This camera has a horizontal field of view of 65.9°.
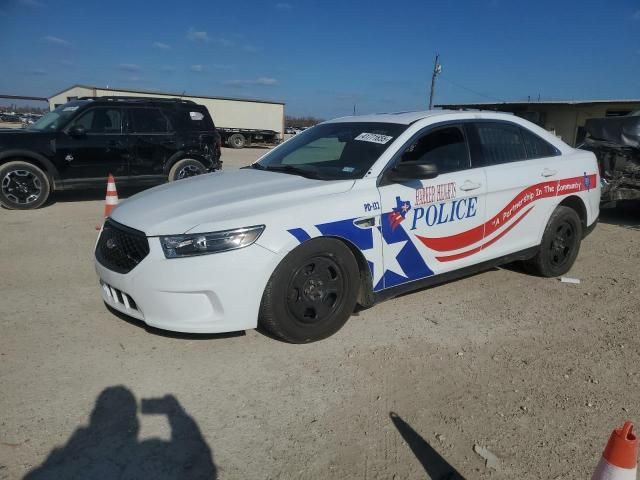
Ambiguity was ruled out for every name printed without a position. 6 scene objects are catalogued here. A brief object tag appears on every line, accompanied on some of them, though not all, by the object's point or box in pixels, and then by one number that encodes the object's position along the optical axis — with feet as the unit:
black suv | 26.94
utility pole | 101.19
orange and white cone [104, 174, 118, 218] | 21.54
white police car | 10.18
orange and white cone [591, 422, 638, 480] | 5.74
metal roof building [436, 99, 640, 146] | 82.15
